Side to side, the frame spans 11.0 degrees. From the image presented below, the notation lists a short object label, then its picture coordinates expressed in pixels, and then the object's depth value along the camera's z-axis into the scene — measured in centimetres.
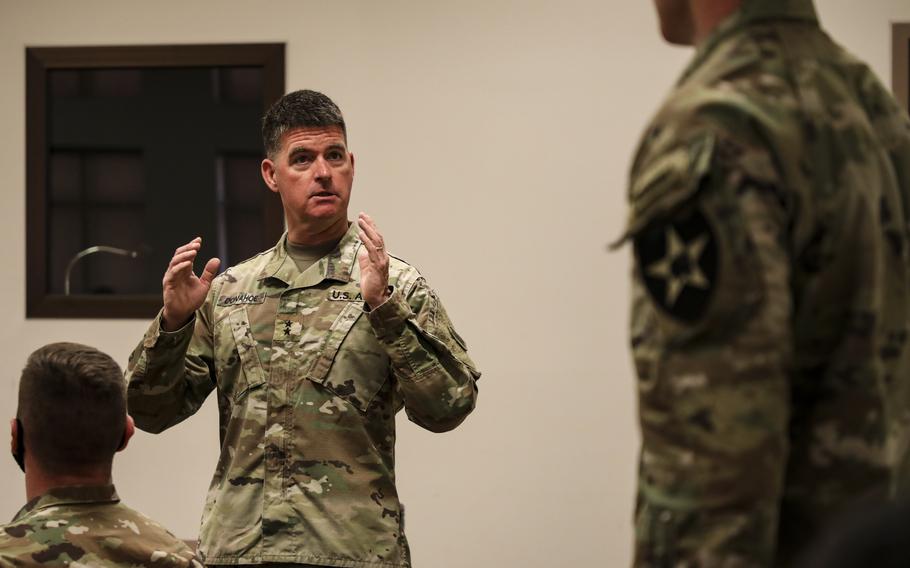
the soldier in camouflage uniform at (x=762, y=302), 549
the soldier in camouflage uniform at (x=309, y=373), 649
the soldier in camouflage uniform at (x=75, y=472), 601
